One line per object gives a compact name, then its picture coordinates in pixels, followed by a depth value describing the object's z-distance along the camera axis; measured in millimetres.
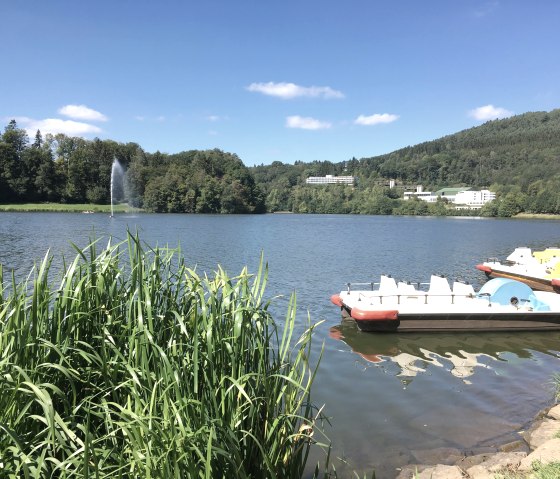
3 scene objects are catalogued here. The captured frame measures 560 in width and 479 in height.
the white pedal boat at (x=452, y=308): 12742
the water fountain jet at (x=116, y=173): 111225
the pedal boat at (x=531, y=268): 19812
